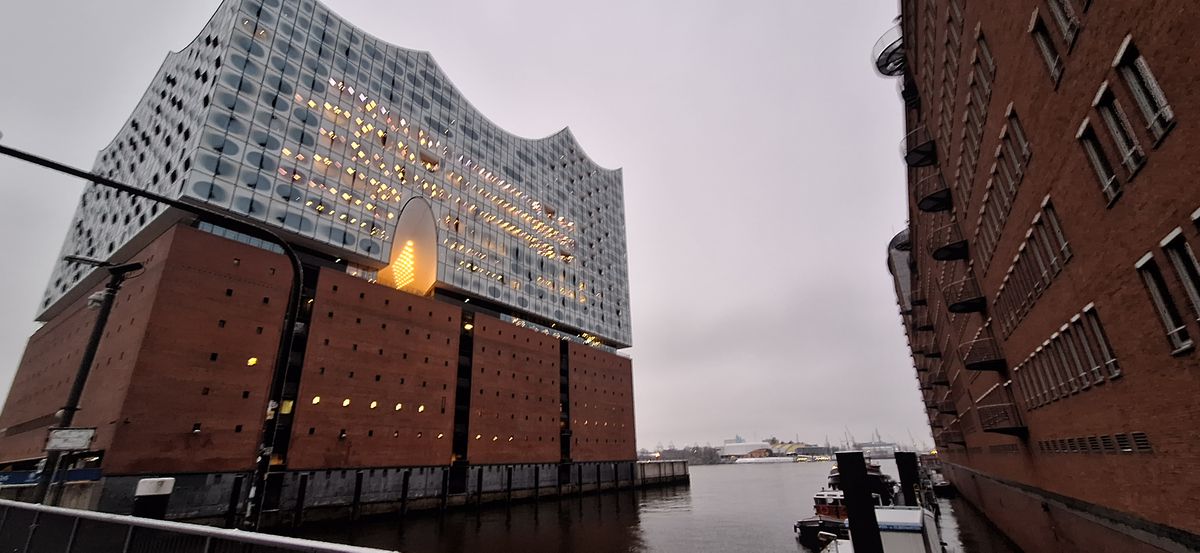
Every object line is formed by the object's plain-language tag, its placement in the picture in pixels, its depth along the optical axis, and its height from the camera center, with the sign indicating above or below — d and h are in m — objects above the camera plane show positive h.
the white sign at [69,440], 12.99 +1.05
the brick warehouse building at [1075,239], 8.60 +4.68
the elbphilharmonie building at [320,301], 33.50 +14.20
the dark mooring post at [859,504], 9.09 -0.78
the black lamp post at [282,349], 8.27 +2.42
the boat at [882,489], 32.51 -2.03
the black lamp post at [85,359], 12.94 +3.05
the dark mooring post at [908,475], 25.25 -0.93
